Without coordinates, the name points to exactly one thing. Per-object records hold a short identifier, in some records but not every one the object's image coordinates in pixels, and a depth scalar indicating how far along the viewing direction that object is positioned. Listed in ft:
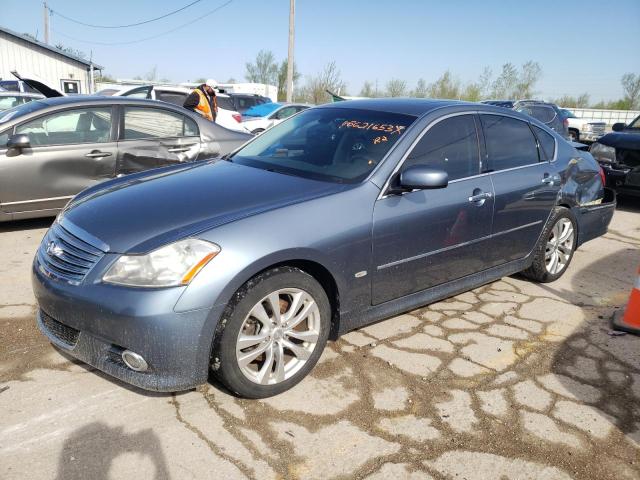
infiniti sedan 8.21
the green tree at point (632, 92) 156.97
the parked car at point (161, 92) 40.19
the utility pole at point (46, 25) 140.77
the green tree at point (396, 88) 152.60
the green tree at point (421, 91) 150.75
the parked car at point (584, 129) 67.21
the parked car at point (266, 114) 49.37
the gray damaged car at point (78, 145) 17.67
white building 78.59
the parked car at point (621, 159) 26.53
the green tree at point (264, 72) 177.99
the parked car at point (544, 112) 44.21
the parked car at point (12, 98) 33.68
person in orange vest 30.91
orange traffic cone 12.64
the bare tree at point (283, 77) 159.17
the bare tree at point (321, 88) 114.53
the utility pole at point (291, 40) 72.69
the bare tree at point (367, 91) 169.99
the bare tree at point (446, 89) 150.53
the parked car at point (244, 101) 61.82
